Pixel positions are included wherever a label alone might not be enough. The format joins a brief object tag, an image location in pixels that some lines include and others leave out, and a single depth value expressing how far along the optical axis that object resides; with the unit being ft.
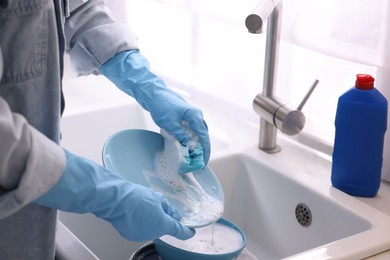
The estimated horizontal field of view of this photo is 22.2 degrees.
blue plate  5.26
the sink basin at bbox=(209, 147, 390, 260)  5.11
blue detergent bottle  5.37
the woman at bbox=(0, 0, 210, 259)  4.35
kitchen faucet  5.77
